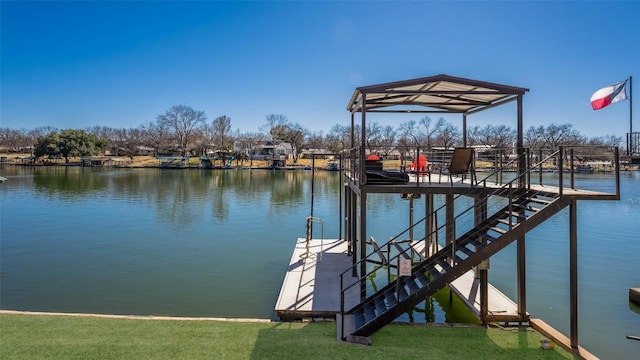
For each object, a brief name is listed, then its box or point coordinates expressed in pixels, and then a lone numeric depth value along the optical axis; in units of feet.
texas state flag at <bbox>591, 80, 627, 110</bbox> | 32.50
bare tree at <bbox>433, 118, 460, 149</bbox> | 268.97
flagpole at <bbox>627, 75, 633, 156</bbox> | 34.78
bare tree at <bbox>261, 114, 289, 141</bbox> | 296.75
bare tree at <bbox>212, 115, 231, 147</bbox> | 332.45
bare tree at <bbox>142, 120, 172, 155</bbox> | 313.32
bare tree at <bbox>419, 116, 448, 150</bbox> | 285.43
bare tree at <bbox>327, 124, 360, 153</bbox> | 297.92
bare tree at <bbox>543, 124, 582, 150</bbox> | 257.85
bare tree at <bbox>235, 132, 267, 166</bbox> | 289.06
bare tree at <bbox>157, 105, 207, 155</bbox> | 309.22
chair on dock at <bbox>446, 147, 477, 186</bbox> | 28.36
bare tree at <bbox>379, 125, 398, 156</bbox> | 301.22
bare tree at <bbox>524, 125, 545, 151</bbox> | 268.31
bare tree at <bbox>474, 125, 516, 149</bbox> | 268.21
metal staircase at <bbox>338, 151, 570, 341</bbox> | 21.26
